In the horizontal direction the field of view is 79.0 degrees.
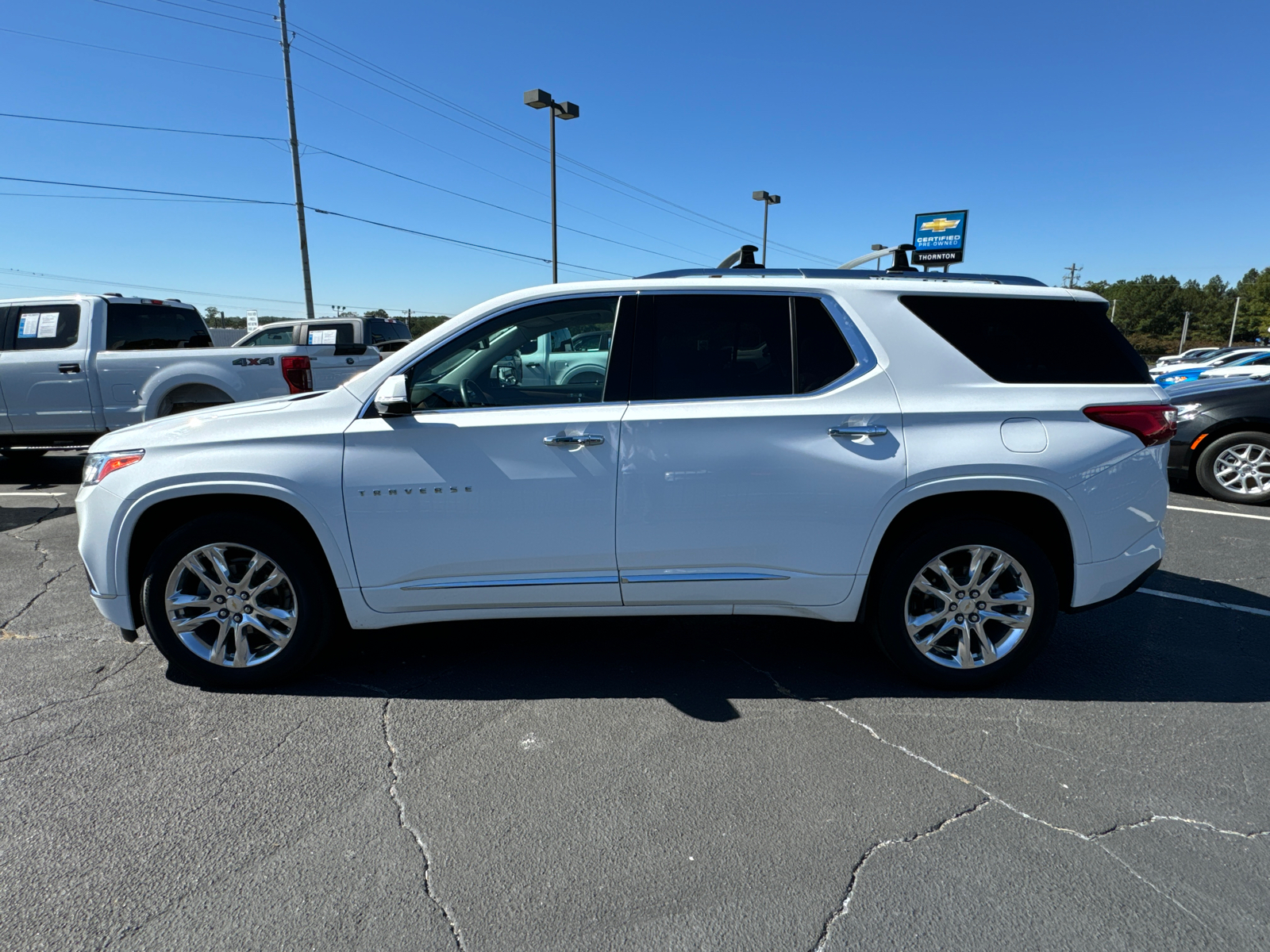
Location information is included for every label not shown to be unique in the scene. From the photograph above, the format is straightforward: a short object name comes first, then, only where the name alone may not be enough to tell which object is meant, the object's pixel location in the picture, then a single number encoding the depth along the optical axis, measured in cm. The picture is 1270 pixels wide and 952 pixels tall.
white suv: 327
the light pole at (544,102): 2022
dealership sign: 3603
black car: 759
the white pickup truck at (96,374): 800
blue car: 1923
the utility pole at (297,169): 2473
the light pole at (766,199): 3319
